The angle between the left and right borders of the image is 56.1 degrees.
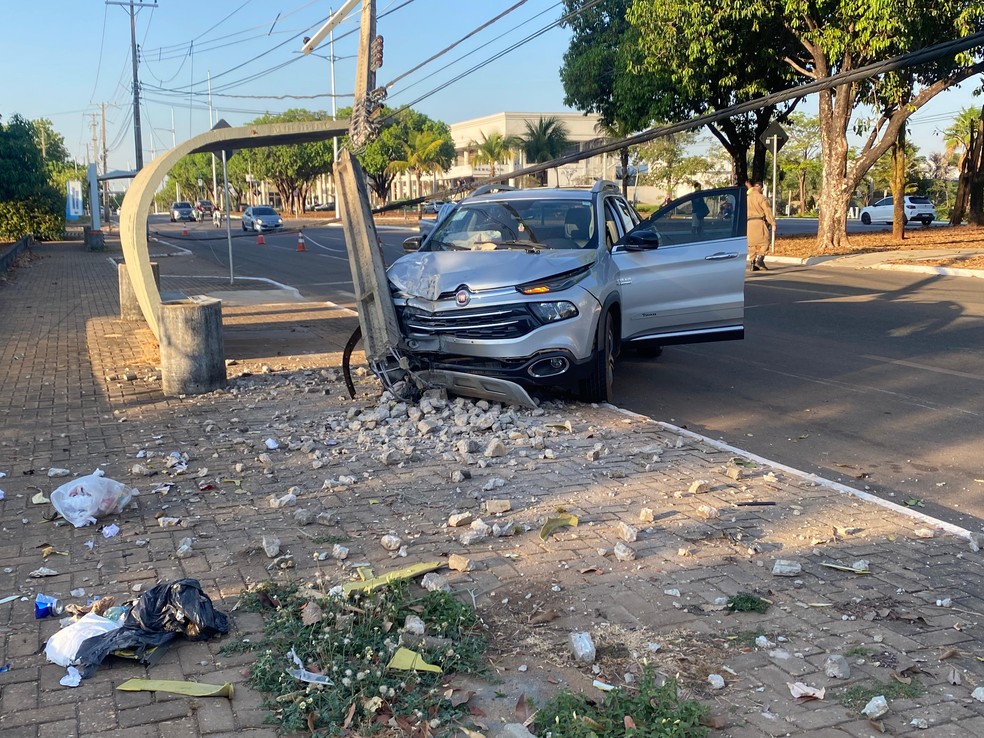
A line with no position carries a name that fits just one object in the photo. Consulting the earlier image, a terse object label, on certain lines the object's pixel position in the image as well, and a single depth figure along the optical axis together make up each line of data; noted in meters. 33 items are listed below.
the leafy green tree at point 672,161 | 61.67
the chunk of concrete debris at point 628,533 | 5.11
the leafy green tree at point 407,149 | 73.12
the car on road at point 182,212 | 73.12
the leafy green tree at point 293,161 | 84.94
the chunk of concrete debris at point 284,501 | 5.76
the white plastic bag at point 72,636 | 3.86
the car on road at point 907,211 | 42.88
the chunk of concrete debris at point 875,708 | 3.40
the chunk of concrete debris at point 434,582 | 4.48
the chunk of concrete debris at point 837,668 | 3.70
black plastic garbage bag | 3.90
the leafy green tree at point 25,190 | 34.88
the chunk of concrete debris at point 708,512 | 5.48
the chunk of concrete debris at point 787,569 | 4.65
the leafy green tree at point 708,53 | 23.64
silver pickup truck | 7.72
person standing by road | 19.44
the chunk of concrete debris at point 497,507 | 5.57
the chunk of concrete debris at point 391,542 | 5.01
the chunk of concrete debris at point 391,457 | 6.61
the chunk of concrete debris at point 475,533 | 5.12
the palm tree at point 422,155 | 72.25
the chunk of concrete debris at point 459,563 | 4.73
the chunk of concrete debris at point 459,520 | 5.36
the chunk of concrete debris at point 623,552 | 4.88
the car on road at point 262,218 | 48.88
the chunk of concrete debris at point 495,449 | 6.74
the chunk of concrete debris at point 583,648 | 3.82
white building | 72.31
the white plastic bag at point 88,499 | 5.46
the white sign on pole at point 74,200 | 47.25
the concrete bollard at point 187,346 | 8.98
